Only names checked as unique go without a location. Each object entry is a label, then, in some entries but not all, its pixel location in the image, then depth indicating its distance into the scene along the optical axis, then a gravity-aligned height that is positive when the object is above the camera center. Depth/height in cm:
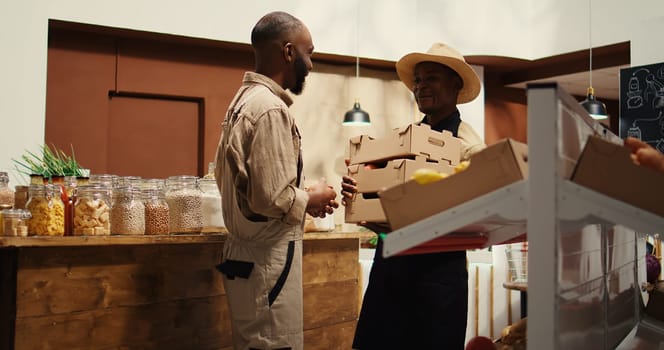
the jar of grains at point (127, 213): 244 -6
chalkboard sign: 540 +79
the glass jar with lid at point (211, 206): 272 -3
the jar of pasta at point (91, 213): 235 -6
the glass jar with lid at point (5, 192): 251 +1
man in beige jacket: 216 -6
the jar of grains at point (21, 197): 239 -1
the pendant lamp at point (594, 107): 673 +93
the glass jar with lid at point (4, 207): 249 -4
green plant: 259 +11
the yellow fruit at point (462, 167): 133 +6
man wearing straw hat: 226 -33
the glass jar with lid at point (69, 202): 237 -2
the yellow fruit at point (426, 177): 135 +5
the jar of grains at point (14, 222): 218 -9
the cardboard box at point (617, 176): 127 +5
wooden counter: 220 -34
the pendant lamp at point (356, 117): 670 +80
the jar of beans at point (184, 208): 264 -4
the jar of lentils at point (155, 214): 253 -6
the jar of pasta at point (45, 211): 227 -5
